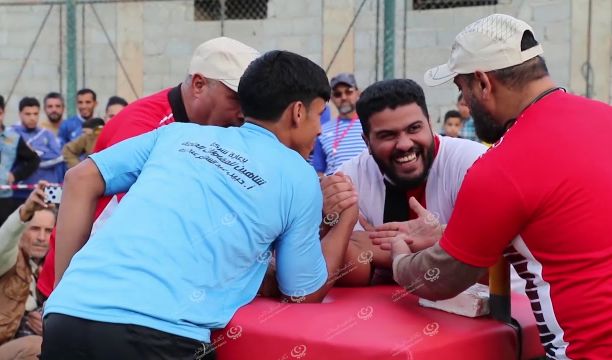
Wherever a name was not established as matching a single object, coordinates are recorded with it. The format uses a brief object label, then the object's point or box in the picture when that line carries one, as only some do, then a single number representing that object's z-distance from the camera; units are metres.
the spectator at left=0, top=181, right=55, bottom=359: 4.89
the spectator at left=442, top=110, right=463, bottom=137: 9.56
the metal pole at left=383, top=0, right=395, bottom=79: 9.11
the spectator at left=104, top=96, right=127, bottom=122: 10.45
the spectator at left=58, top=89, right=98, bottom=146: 10.47
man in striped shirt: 7.36
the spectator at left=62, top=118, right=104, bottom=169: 9.62
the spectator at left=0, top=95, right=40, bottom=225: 8.89
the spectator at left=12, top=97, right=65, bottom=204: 9.90
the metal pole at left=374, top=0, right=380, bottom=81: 10.77
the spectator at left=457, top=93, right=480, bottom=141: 9.31
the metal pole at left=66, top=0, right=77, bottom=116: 11.22
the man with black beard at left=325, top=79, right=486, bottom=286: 3.59
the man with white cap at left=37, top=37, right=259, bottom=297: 3.37
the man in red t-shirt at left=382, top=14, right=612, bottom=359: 2.38
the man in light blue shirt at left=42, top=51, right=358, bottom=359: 2.38
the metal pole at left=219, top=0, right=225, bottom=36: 12.42
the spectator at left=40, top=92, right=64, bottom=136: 10.77
